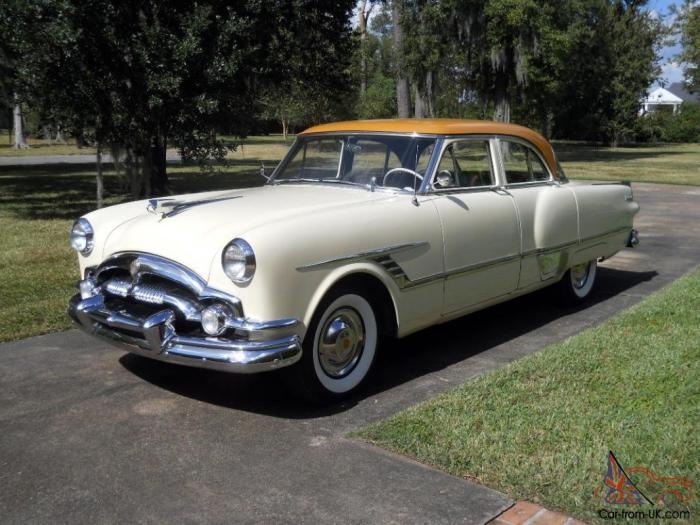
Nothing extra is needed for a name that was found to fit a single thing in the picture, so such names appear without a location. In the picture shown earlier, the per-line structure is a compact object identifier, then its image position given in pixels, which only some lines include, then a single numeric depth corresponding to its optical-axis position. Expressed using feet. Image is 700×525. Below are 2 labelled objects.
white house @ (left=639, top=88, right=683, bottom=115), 270.87
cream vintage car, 12.58
